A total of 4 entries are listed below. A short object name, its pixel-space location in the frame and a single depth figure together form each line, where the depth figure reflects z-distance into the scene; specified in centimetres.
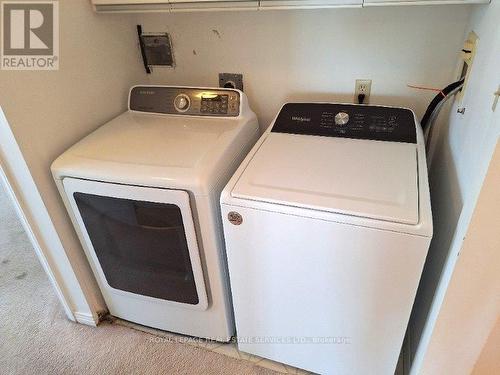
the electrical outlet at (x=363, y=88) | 150
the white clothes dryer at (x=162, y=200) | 115
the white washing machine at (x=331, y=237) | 97
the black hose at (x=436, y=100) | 126
